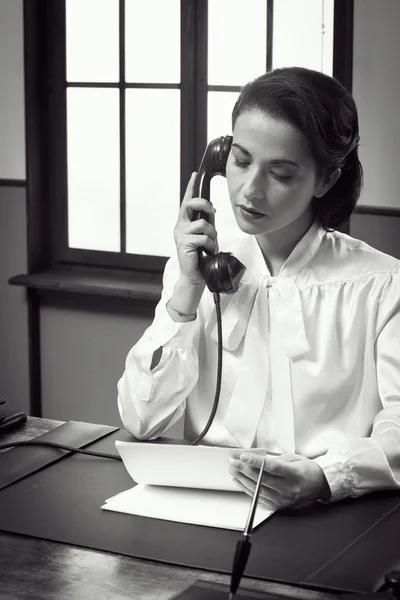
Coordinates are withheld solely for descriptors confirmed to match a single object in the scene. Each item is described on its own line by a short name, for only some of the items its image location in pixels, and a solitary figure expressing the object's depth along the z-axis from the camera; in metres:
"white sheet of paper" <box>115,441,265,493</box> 2.29
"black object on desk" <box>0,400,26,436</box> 2.61
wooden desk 2.05
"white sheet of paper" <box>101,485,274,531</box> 2.23
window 3.92
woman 2.50
